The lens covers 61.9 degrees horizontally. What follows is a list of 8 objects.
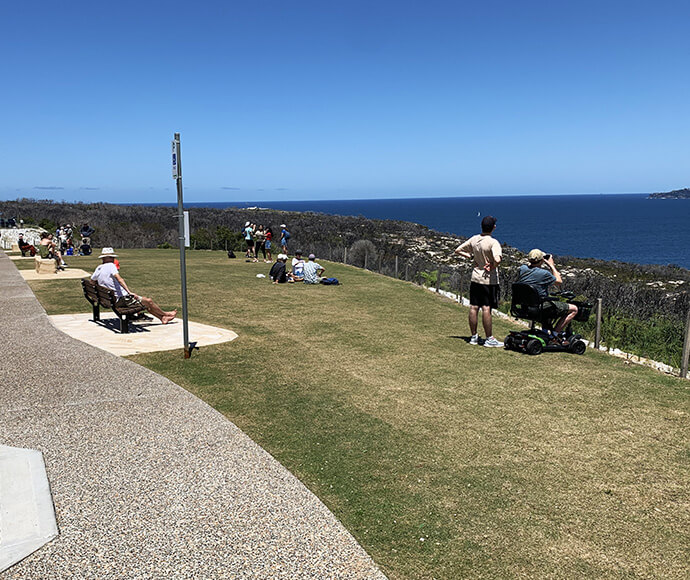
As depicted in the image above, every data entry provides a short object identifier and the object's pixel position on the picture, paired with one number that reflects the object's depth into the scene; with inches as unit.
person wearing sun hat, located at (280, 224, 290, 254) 786.8
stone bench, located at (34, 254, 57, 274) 649.0
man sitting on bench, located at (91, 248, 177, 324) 362.6
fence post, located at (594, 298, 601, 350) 329.2
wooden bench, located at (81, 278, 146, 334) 353.1
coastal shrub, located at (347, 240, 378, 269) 935.1
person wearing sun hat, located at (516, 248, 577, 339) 301.1
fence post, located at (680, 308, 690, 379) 267.7
